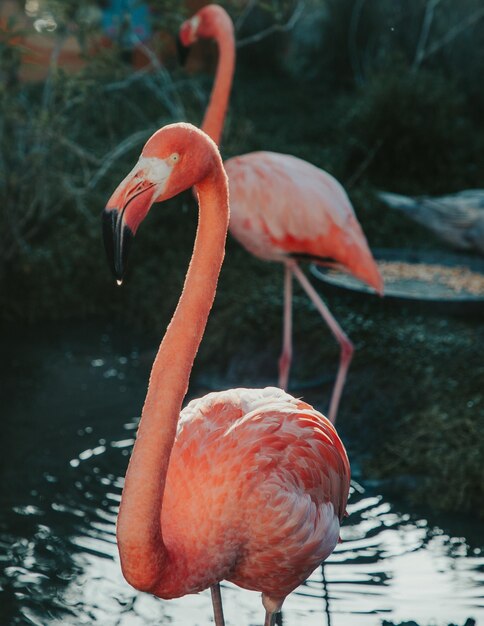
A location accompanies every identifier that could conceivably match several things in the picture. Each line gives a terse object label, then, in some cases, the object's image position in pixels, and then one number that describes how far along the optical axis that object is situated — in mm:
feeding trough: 4773
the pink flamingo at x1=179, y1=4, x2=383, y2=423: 4309
